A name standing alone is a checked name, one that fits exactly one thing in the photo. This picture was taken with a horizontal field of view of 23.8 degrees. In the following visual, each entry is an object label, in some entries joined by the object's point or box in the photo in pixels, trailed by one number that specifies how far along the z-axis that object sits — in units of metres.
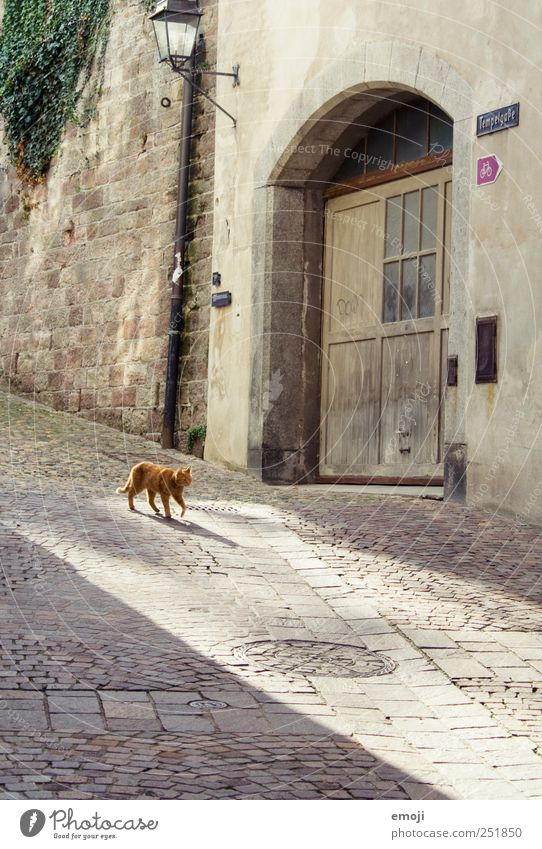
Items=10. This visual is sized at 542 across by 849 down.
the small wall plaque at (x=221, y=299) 12.42
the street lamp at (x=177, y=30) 12.13
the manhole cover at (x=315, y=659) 5.17
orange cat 8.64
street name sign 9.10
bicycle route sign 9.27
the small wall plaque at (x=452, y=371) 9.65
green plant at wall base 12.79
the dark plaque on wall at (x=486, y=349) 9.24
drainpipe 13.16
